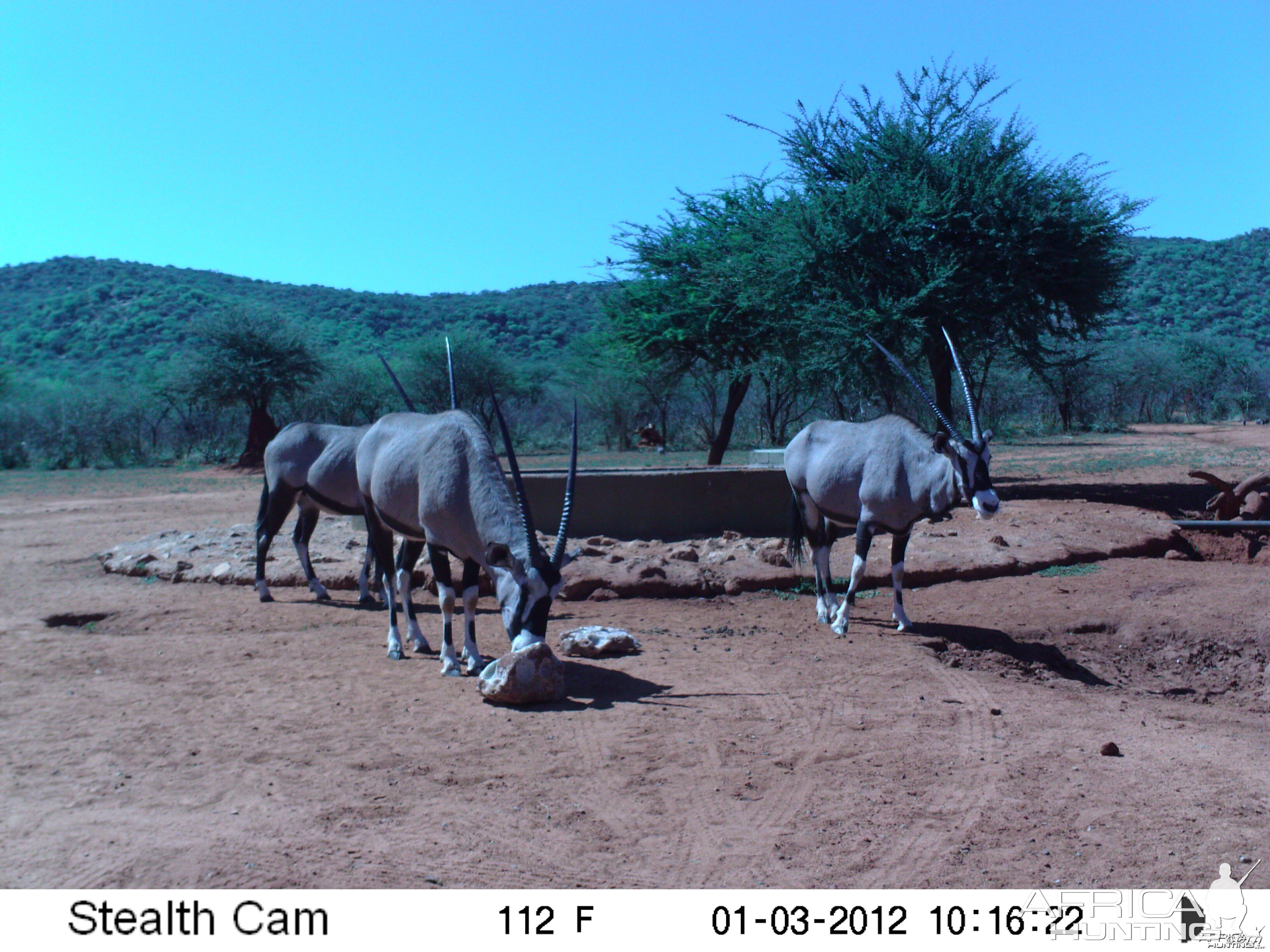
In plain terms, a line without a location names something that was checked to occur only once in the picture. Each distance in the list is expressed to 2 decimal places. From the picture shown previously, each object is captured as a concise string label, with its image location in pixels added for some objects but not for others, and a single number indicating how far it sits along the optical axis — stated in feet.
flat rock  23.15
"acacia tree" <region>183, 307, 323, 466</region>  110.01
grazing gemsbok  19.21
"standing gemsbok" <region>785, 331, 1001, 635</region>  25.66
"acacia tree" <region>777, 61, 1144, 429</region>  53.42
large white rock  18.83
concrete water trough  38.88
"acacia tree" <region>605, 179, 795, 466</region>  62.59
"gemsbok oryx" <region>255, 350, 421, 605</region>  30.71
